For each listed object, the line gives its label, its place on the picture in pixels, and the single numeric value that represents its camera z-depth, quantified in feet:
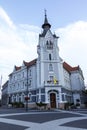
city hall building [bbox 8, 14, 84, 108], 76.64
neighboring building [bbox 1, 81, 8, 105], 130.91
